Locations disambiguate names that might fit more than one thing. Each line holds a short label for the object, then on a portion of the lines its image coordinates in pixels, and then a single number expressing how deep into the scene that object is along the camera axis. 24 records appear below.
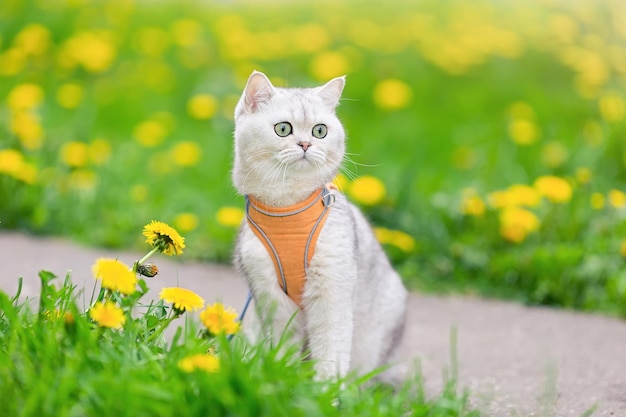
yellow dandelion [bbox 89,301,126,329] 4.12
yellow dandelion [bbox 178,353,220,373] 3.86
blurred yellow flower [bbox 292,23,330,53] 13.67
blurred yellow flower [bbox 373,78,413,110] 11.57
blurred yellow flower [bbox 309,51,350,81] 12.33
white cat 5.24
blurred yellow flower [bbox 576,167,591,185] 8.98
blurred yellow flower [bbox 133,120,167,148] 11.00
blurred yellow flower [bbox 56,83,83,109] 11.97
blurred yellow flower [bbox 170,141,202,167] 10.38
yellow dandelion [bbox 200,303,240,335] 4.30
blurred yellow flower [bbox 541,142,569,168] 10.25
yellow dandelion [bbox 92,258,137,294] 4.24
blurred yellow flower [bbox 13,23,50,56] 11.62
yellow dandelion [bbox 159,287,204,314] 4.43
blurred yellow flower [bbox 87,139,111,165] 10.03
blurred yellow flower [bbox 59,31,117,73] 12.17
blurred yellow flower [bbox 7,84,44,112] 10.22
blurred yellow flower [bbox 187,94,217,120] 10.84
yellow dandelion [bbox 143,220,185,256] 4.72
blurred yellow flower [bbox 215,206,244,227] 8.79
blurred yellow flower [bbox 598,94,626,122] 10.86
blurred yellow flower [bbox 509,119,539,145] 10.61
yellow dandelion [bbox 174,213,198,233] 8.93
